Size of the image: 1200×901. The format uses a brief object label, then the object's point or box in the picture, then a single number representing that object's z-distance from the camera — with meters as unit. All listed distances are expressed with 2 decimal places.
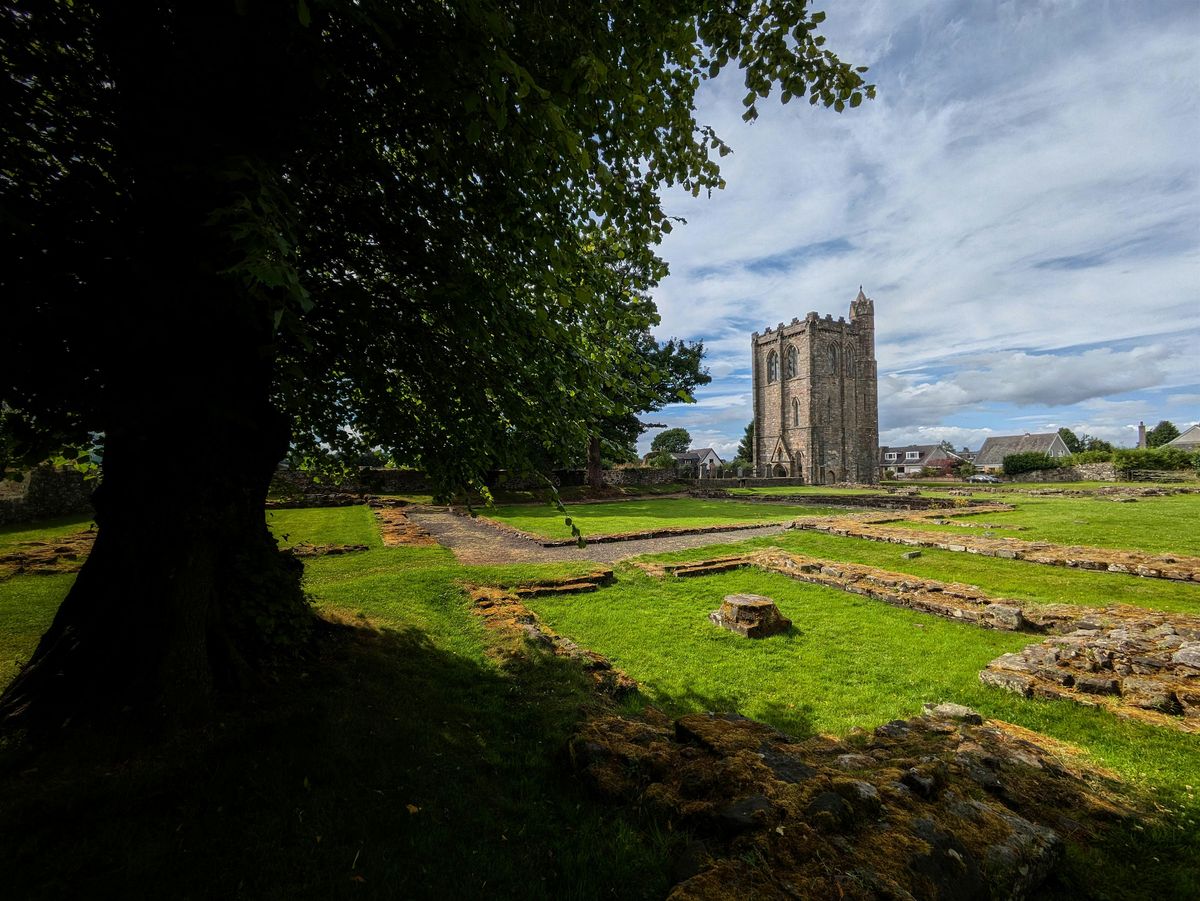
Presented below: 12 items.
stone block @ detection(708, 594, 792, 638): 7.82
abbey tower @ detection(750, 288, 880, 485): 59.69
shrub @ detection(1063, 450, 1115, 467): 44.09
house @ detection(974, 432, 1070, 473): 75.81
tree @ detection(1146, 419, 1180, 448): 75.31
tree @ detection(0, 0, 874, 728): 3.24
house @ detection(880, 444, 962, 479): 89.36
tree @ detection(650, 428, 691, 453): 102.25
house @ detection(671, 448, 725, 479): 85.06
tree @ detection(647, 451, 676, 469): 51.41
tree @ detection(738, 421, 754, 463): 89.25
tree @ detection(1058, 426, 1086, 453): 81.76
